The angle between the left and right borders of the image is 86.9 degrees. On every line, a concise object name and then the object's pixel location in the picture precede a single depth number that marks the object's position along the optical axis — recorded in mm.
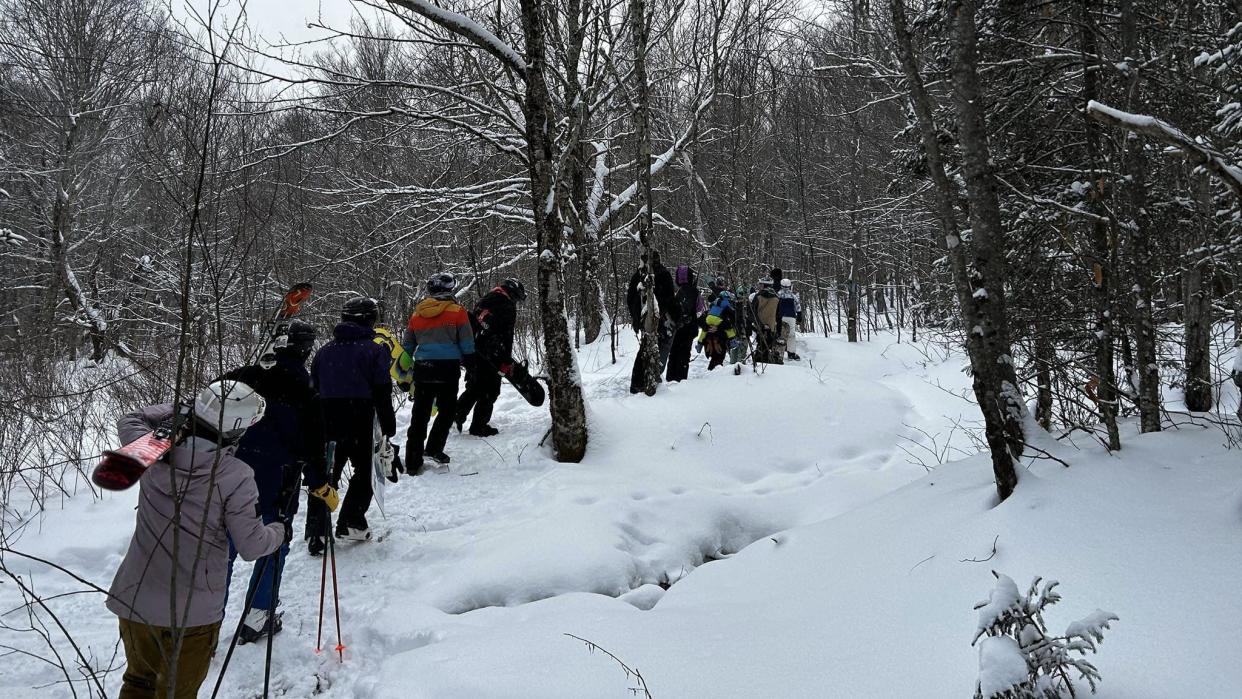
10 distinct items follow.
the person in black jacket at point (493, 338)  6609
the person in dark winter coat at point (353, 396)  4730
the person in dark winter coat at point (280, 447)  3574
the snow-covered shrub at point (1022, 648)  1924
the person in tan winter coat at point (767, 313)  12125
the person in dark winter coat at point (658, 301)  8852
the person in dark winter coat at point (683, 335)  9953
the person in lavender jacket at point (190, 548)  2438
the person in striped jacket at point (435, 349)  6184
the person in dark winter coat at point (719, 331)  10977
